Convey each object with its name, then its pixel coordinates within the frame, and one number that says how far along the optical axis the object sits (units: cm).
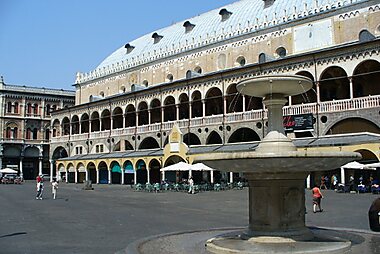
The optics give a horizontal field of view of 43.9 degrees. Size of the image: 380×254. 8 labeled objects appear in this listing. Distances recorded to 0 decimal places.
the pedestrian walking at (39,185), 2706
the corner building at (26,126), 7019
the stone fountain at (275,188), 875
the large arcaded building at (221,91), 3281
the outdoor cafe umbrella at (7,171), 5488
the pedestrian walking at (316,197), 1834
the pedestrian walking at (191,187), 3228
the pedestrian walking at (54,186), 2764
